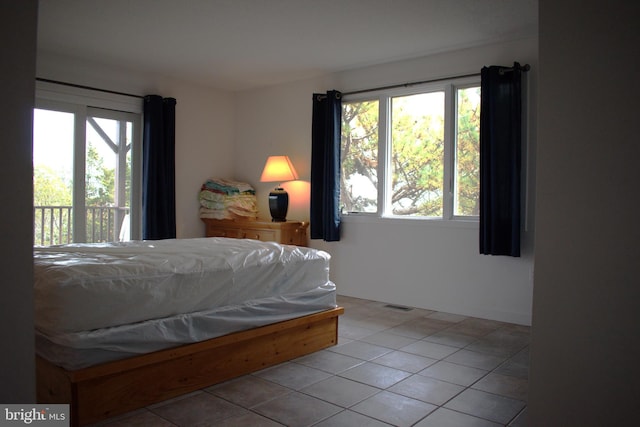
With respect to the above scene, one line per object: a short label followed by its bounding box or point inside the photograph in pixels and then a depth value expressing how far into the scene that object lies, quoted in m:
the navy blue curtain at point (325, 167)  4.98
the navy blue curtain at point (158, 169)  5.21
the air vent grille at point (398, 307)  4.57
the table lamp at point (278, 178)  5.31
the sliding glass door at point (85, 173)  4.65
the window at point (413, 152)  4.38
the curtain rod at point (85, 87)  4.53
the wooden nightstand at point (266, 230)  5.18
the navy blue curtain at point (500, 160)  3.89
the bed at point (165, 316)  2.04
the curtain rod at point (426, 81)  3.93
